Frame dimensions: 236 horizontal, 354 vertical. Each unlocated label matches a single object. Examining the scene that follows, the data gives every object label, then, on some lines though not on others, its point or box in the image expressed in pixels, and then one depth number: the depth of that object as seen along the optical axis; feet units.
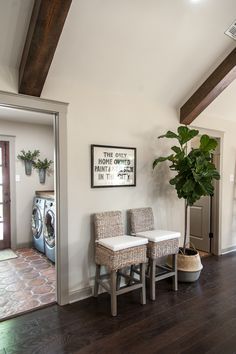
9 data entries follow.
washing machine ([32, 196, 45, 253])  13.44
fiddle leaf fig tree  9.56
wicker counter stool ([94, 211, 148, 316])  7.82
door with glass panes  14.56
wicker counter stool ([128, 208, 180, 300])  8.90
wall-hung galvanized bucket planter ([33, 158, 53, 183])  15.49
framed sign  9.08
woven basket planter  10.11
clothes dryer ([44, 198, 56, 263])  11.96
